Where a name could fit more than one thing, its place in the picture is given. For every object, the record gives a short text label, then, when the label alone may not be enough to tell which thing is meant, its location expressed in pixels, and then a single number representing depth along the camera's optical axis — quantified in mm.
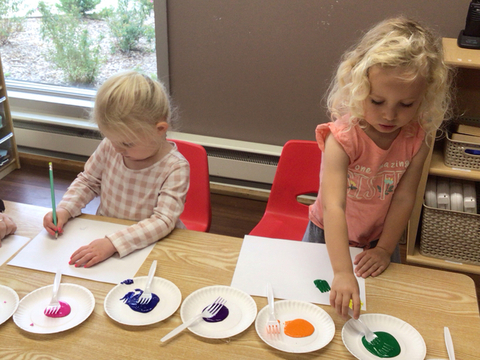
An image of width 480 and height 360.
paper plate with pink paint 822
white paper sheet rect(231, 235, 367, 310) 941
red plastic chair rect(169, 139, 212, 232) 1521
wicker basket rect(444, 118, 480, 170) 1795
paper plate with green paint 798
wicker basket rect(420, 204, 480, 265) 1896
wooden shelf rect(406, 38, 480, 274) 1817
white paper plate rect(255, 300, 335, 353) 803
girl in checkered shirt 1066
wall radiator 2453
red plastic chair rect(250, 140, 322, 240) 1548
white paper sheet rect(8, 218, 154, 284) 973
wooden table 784
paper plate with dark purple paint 831
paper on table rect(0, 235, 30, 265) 1020
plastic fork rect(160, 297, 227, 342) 811
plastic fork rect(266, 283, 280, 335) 831
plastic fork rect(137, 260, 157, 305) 893
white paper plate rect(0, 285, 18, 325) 848
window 2605
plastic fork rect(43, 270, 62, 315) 855
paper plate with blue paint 848
